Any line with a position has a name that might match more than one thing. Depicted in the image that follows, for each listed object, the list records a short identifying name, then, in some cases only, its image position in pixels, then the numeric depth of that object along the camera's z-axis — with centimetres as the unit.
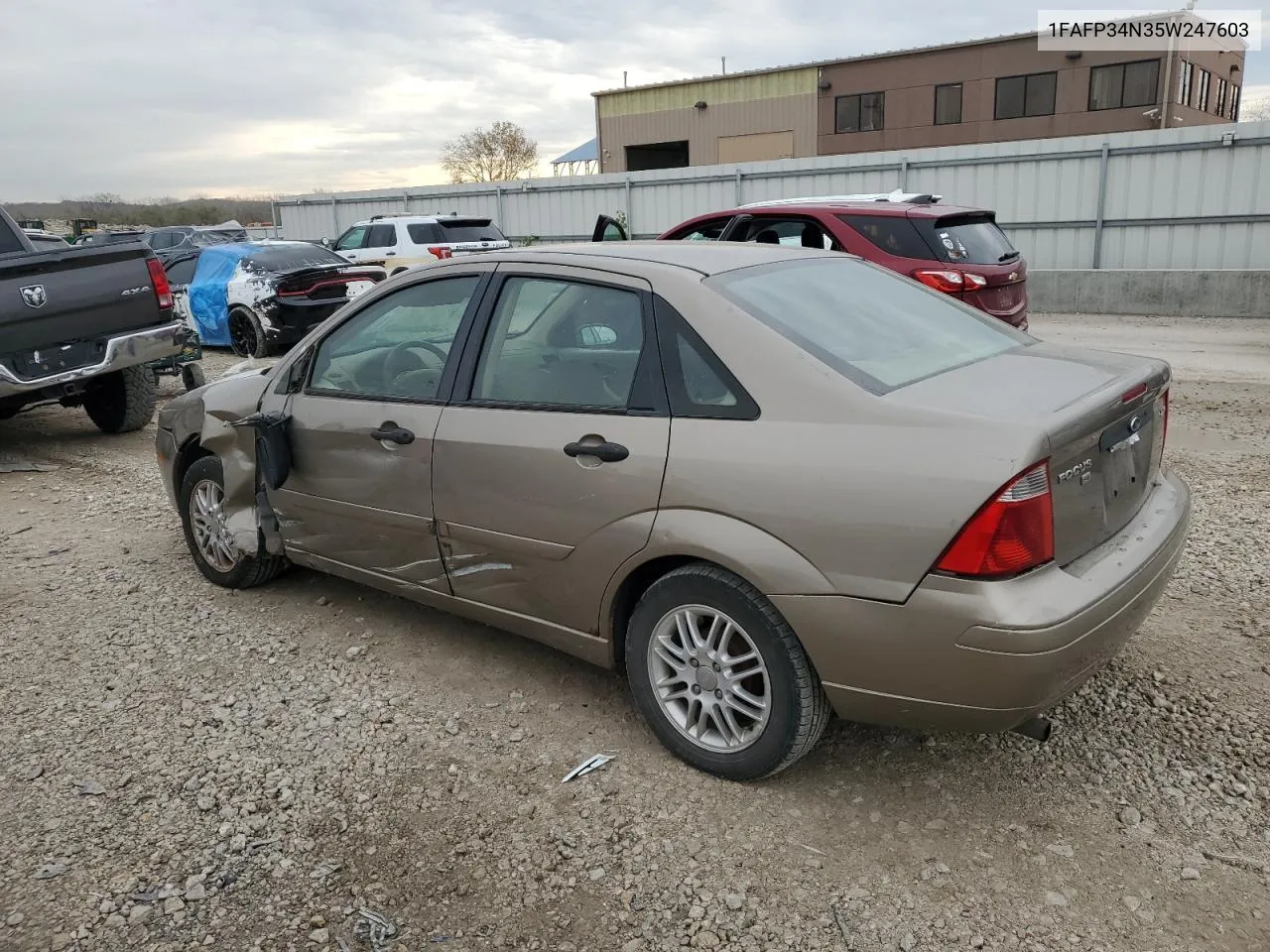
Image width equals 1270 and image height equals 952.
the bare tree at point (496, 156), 6256
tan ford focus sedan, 256
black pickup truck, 696
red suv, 753
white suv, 1628
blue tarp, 1270
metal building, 3525
